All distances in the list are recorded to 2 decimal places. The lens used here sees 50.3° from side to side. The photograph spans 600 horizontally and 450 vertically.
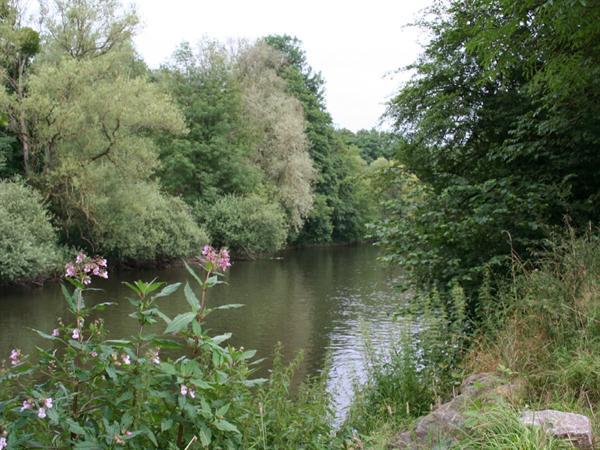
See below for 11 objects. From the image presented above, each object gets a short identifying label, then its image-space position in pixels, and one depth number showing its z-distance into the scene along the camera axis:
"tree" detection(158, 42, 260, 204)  36.75
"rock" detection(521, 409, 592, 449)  2.85
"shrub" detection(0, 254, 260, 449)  2.98
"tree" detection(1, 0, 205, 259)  24.20
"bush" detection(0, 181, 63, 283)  20.61
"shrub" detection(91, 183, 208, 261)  25.58
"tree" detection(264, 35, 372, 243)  47.00
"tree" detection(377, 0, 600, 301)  7.27
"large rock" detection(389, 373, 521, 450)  3.28
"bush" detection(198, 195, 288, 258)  35.16
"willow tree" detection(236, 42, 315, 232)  39.25
